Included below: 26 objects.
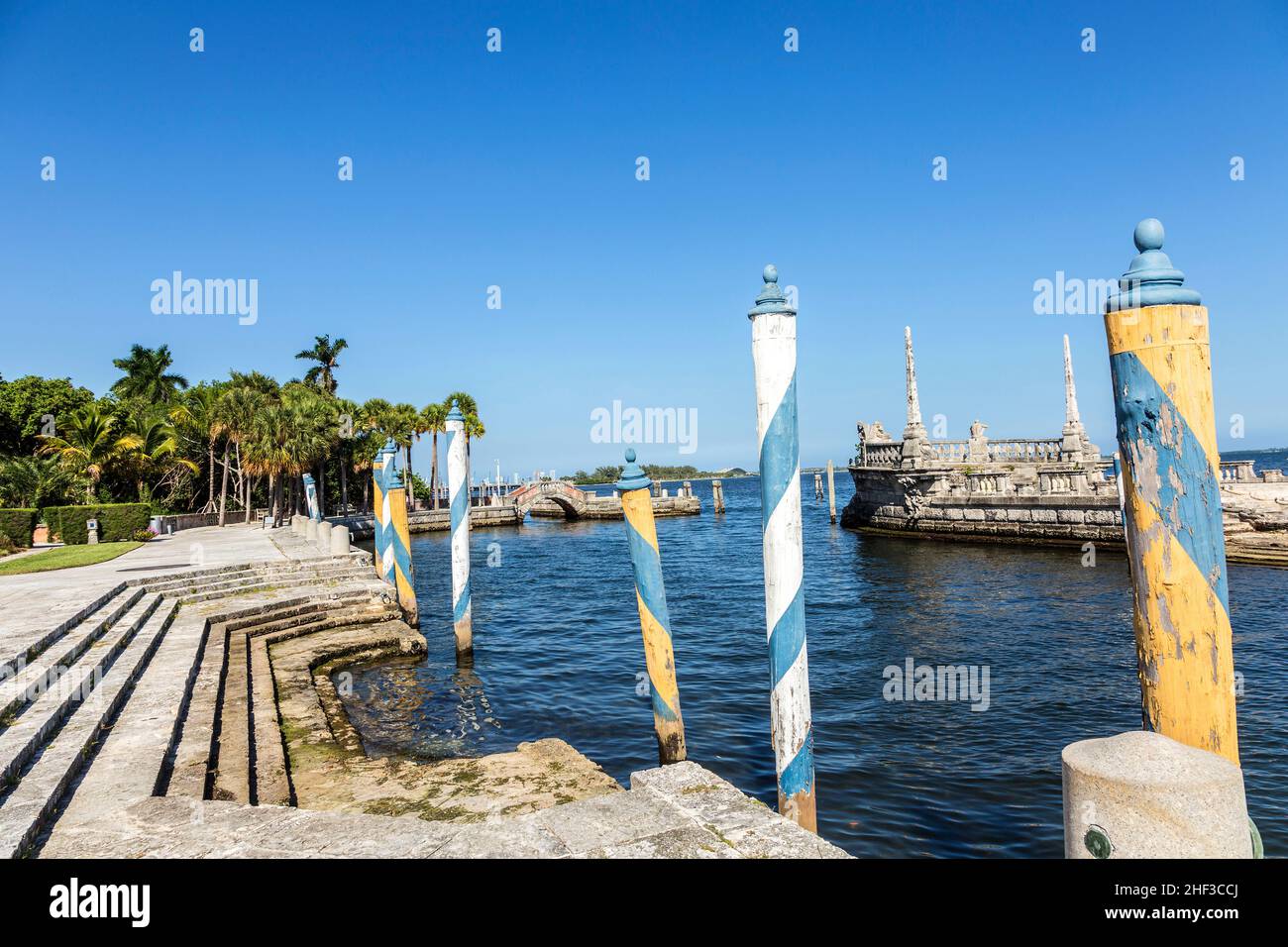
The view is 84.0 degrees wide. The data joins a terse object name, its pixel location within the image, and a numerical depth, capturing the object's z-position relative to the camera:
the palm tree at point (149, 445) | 35.50
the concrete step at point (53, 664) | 6.27
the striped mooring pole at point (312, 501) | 29.97
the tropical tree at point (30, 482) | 27.69
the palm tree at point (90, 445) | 32.75
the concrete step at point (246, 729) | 6.31
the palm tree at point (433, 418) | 63.69
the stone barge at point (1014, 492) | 24.62
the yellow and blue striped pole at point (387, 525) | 16.81
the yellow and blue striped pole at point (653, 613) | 7.82
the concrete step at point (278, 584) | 14.31
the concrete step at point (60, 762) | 4.24
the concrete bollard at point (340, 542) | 19.22
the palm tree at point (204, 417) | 42.44
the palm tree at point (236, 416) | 42.06
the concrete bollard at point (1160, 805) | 2.61
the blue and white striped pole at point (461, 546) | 14.40
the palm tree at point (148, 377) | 54.78
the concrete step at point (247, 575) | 13.97
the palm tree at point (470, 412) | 64.94
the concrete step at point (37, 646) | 6.97
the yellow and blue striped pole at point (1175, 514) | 3.41
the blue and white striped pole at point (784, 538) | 5.89
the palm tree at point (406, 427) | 59.81
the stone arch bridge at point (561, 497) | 59.44
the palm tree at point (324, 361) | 60.22
